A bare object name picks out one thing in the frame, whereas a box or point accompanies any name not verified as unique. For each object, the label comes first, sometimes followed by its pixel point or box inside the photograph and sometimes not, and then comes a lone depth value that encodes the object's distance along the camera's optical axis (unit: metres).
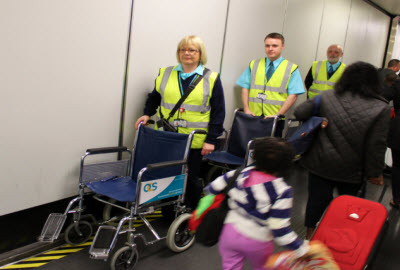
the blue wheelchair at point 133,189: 2.15
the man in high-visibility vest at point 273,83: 3.49
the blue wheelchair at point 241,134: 3.22
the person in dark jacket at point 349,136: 2.10
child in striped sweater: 1.43
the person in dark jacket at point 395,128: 3.47
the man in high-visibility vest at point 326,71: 4.69
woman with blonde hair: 2.67
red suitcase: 1.78
